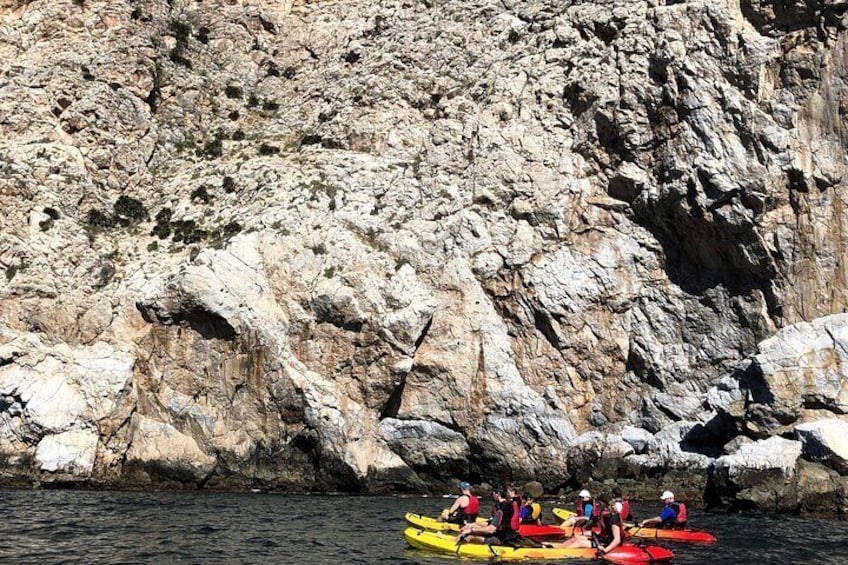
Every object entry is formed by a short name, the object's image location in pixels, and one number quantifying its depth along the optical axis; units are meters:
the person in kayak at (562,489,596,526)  25.48
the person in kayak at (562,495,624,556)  22.49
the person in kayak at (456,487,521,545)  23.03
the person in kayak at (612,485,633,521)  23.78
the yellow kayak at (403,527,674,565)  22.09
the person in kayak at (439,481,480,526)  25.69
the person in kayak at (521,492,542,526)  25.79
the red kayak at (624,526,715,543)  25.22
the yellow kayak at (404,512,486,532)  25.44
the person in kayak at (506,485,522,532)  23.11
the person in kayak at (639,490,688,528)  26.19
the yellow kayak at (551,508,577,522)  28.97
